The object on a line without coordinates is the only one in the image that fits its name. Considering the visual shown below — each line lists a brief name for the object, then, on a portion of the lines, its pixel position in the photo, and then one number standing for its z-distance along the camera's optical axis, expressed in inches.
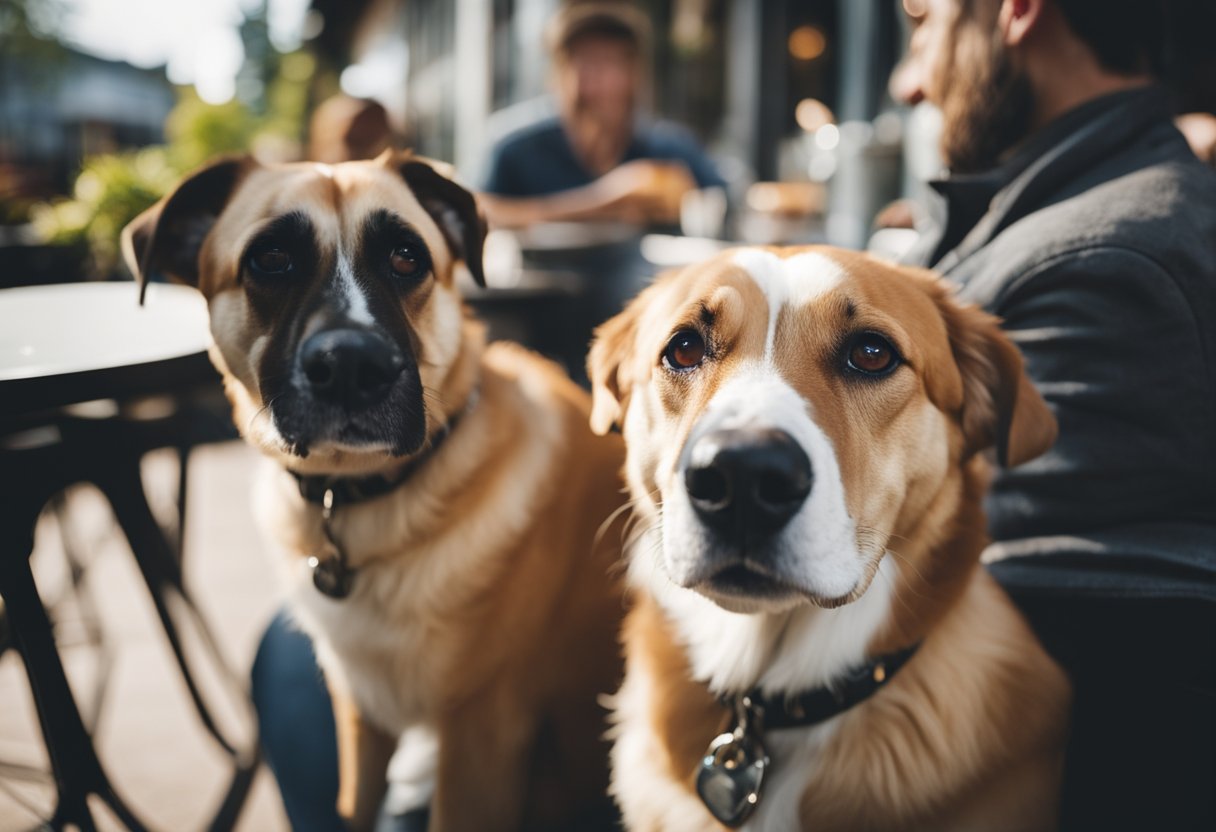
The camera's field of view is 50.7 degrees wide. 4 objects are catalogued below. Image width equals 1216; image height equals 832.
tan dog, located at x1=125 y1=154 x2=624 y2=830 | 26.7
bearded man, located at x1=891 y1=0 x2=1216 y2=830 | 22.9
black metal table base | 24.3
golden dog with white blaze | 22.1
